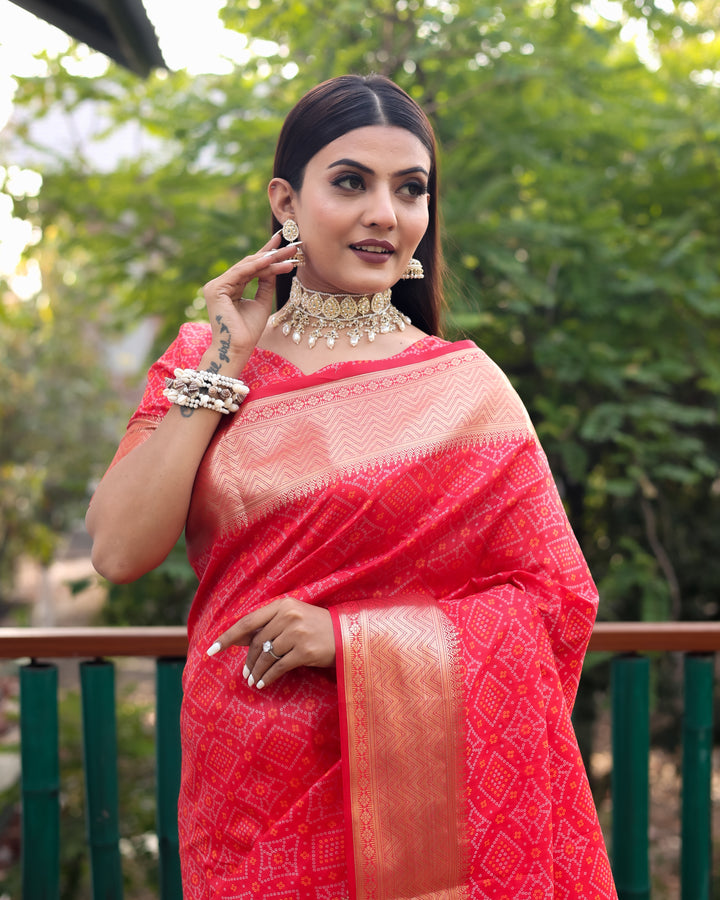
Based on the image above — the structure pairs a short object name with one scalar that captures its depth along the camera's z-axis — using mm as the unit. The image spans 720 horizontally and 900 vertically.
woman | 1398
